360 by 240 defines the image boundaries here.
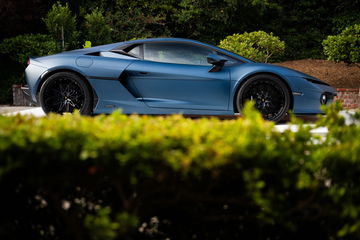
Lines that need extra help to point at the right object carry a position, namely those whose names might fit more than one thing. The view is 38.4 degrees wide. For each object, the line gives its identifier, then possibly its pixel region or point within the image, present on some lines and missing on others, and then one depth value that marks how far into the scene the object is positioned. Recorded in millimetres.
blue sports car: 7250
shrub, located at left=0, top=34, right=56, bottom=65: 13625
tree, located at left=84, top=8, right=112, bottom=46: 14012
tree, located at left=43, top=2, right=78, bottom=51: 13352
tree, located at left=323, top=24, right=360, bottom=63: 13602
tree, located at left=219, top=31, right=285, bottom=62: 13164
